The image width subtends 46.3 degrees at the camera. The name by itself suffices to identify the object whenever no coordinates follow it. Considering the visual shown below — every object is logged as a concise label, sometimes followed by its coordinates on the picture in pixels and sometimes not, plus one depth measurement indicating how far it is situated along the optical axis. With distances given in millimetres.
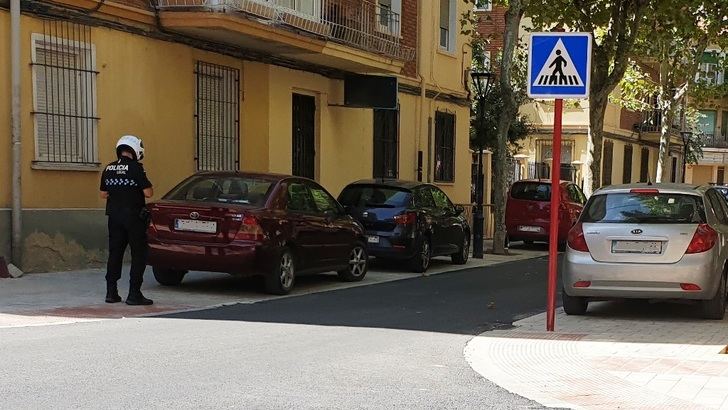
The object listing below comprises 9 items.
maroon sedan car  10242
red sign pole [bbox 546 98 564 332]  8273
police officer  9414
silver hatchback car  9078
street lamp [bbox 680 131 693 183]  38769
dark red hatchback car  20641
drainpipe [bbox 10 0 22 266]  11648
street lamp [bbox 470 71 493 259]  18188
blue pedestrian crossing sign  8180
